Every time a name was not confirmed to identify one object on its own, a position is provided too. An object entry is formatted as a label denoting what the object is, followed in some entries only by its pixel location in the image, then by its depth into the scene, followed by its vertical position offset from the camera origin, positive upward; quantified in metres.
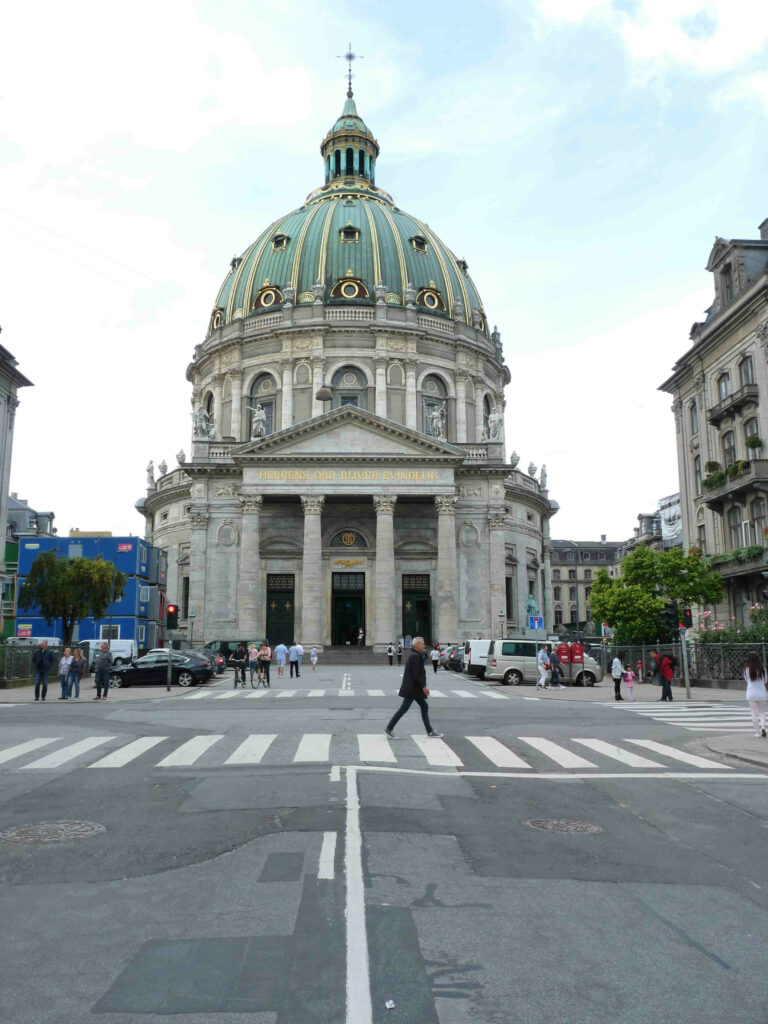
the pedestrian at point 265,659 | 36.24 -0.07
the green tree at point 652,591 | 43.59 +3.25
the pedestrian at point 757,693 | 17.85 -0.71
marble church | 58.59 +13.31
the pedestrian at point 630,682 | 29.78 -0.83
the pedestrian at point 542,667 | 34.53 -0.38
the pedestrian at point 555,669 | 35.94 -0.47
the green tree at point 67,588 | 48.53 +3.75
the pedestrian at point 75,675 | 29.27 -0.58
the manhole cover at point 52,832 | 8.73 -1.73
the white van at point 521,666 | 38.66 -0.38
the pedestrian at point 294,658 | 43.10 -0.04
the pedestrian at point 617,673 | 29.59 -0.54
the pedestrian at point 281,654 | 44.08 +0.16
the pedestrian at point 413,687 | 16.20 -0.55
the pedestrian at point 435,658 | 47.88 -0.05
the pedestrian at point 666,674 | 28.70 -0.53
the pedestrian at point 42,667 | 28.67 -0.31
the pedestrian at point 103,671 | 28.98 -0.44
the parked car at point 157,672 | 36.88 -0.60
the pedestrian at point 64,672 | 29.06 -0.47
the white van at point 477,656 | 40.81 +0.05
